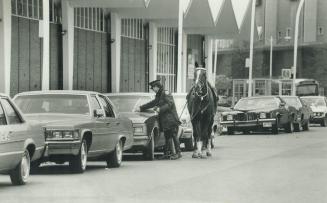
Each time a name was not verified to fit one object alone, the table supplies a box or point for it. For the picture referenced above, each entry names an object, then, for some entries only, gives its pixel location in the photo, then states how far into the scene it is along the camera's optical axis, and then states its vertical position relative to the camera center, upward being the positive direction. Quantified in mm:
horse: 18969 -864
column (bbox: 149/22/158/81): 46750 +1202
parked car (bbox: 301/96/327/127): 44562 -2027
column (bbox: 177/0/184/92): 33688 +1240
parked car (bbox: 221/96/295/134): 32875 -1751
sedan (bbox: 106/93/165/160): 17984 -1116
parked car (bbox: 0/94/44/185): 11633 -1072
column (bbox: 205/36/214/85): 58594 +1425
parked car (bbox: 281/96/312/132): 35656 -1746
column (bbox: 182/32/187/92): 53250 +710
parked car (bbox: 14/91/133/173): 13828 -981
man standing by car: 18609 -951
